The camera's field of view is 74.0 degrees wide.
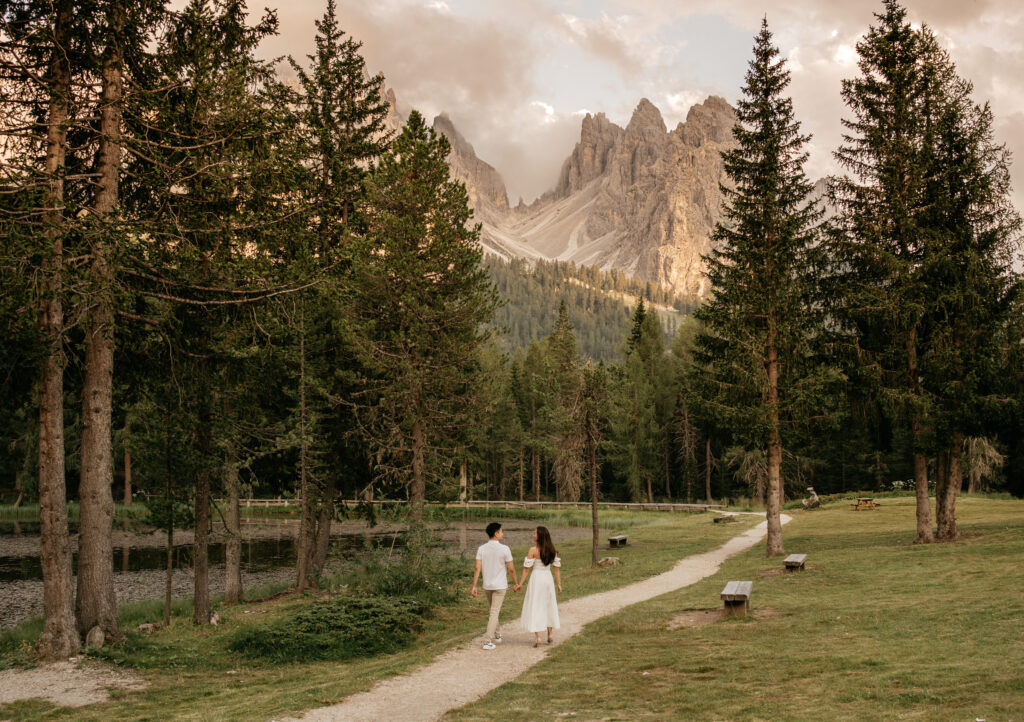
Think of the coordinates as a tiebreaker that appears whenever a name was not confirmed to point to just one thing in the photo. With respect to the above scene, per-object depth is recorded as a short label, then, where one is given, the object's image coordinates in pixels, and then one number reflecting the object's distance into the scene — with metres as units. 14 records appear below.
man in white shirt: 10.89
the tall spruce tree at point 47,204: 9.77
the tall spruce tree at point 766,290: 20.78
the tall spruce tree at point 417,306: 21.06
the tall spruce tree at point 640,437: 63.16
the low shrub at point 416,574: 14.96
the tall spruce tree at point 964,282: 19.70
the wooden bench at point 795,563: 17.66
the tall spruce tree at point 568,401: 24.31
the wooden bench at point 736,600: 12.30
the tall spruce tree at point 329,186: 20.86
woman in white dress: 10.57
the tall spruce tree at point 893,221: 20.28
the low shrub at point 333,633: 11.33
